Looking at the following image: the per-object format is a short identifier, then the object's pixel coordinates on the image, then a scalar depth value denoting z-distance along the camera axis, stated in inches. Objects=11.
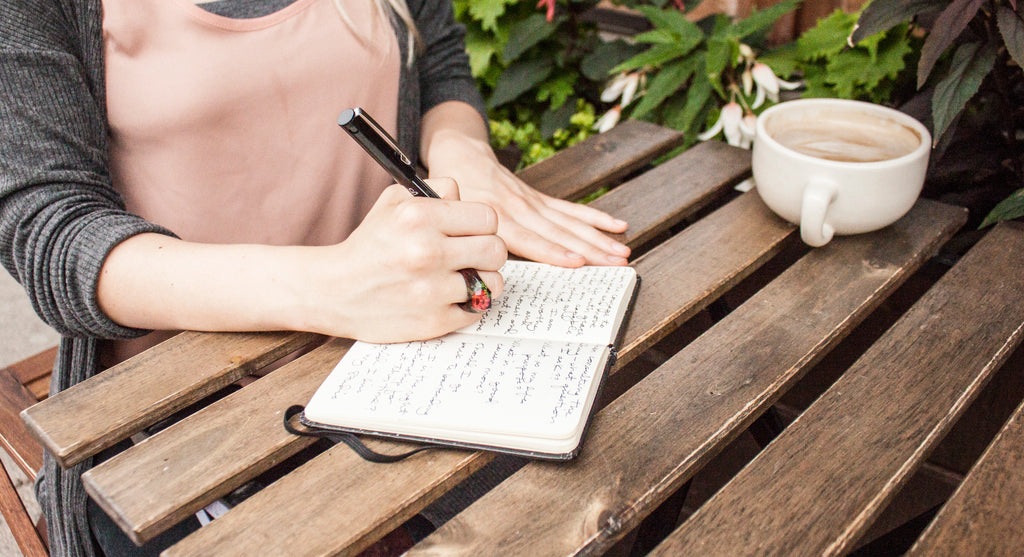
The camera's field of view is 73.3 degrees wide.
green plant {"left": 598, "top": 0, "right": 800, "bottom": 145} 61.9
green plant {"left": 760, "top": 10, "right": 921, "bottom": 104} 51.6
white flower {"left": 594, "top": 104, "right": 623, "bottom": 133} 67.9
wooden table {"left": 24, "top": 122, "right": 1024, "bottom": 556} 23.5
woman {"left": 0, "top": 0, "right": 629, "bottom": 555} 30.8
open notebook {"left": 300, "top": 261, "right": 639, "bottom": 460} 26.0
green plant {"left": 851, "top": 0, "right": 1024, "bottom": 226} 39.3
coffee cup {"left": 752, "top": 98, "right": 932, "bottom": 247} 36.0
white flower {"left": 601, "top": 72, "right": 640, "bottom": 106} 68.2
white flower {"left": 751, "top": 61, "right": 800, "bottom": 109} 60.5
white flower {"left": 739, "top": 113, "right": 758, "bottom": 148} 58.2
